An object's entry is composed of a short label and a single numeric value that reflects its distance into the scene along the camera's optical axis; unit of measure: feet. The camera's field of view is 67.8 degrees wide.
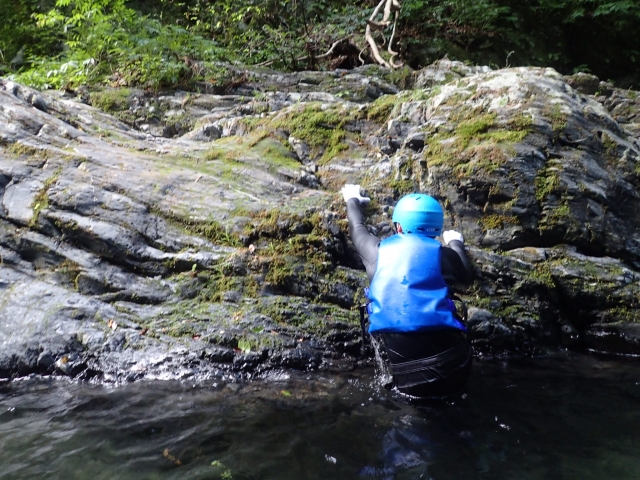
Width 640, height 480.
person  12.94
